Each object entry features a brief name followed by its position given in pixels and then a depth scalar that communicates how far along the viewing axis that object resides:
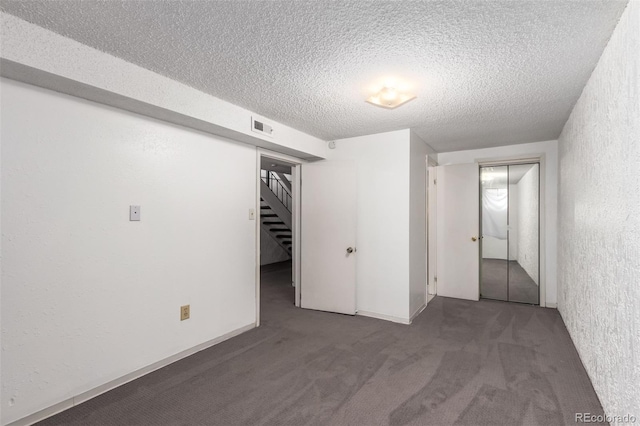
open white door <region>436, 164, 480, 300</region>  4.50
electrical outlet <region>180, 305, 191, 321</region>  2.68
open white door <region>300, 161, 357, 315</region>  3.83
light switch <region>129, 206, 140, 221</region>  2.31
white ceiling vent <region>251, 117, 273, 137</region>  2.98
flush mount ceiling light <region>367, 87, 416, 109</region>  2.35
